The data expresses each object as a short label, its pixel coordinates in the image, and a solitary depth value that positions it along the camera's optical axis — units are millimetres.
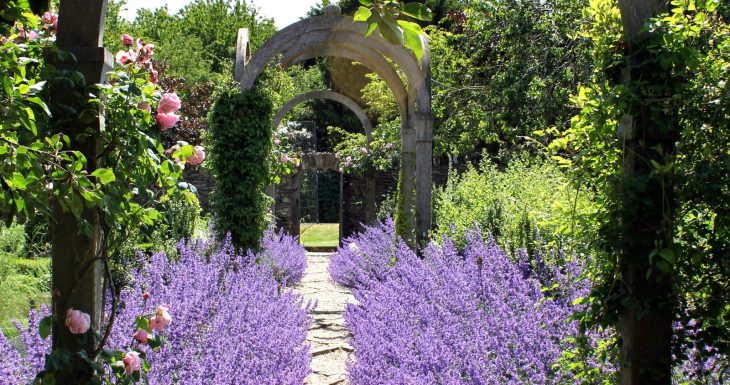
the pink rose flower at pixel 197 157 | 2611
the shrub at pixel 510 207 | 2762
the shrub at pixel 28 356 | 2600
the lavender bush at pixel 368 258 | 7410
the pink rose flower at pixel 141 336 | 2348
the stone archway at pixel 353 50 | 7027
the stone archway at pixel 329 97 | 12273
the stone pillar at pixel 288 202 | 15594
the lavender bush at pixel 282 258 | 7277
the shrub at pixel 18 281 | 4109
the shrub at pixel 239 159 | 6891
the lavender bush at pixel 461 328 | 3029
